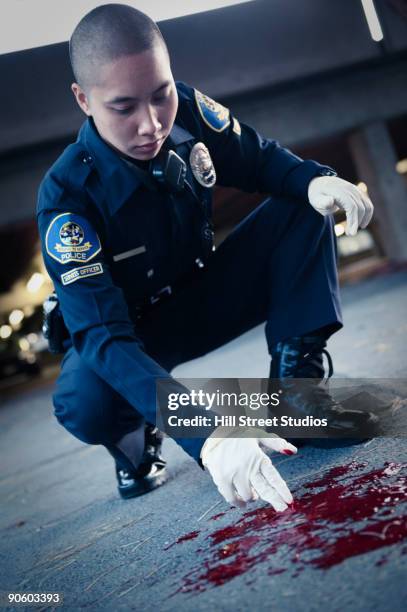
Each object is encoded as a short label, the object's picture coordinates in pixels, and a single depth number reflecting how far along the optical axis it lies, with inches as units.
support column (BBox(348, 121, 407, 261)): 259.4
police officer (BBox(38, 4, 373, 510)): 45.4
